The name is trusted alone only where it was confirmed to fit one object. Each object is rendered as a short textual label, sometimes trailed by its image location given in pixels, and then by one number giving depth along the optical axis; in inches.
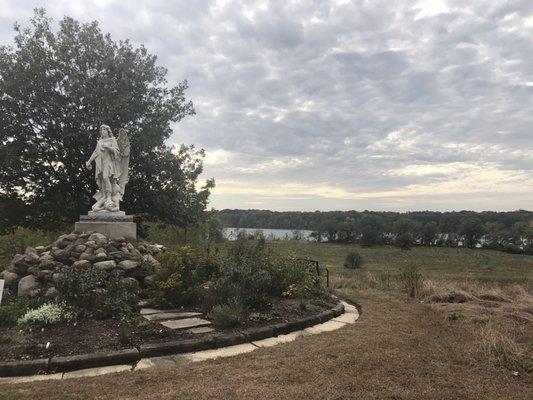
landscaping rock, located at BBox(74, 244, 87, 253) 322.7
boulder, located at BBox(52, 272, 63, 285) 250.2
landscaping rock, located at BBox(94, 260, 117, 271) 302.2
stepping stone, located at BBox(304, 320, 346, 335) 249.0
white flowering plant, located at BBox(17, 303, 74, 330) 220.4
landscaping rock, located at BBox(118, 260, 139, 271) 314.0
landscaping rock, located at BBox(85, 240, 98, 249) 327.6
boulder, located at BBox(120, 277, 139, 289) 270.5
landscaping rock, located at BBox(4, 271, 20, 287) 302.5
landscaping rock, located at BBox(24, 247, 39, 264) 312.8
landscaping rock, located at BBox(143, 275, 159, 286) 301.0
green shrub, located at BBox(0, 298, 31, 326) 228.7
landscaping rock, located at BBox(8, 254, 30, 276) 310.7
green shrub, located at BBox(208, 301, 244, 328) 234.5
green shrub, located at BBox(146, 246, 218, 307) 287.6
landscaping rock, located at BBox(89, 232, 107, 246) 338.1
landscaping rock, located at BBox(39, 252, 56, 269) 303.3
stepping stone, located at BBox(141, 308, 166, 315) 266.1
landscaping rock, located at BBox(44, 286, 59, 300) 268.9
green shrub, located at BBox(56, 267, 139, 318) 242.7
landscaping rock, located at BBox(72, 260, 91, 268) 298.2
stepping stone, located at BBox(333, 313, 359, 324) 284.6
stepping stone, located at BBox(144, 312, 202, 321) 249.7
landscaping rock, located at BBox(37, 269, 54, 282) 292.7
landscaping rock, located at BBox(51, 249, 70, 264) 312.8
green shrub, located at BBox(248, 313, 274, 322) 250.4
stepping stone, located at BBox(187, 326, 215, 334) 226.5
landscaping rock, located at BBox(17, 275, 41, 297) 278.8
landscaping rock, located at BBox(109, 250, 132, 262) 322.0
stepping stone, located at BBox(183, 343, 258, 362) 194.9
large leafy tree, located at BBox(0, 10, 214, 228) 555.5
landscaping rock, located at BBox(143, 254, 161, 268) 320.5
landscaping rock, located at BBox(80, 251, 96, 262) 311.2
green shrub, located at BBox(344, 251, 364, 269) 1476.4
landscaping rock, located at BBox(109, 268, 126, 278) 302.5
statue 399.5
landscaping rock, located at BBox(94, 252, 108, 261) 311.9
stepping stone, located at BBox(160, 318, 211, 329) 232.9
